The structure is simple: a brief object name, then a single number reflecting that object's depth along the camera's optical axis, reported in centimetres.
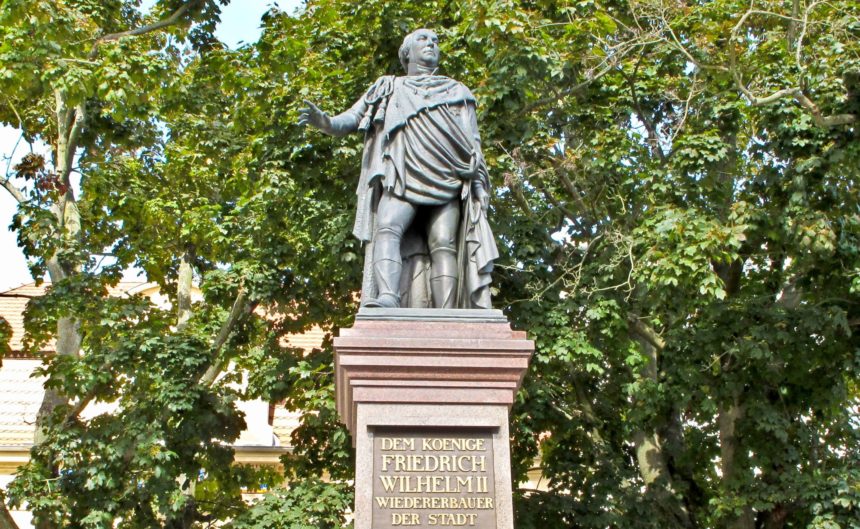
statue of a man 787
